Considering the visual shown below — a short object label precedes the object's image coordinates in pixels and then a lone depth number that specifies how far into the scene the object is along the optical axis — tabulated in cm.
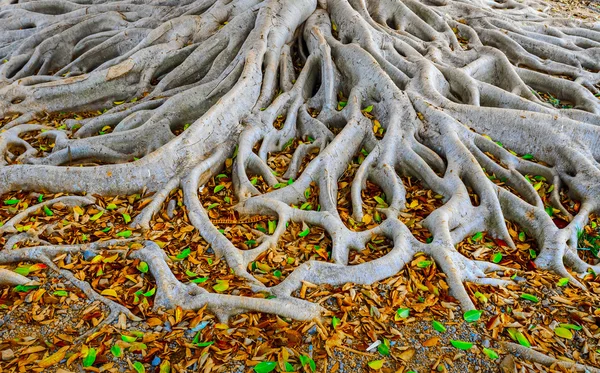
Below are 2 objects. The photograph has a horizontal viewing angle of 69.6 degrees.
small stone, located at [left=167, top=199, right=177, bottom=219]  410
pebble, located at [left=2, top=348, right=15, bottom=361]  269
